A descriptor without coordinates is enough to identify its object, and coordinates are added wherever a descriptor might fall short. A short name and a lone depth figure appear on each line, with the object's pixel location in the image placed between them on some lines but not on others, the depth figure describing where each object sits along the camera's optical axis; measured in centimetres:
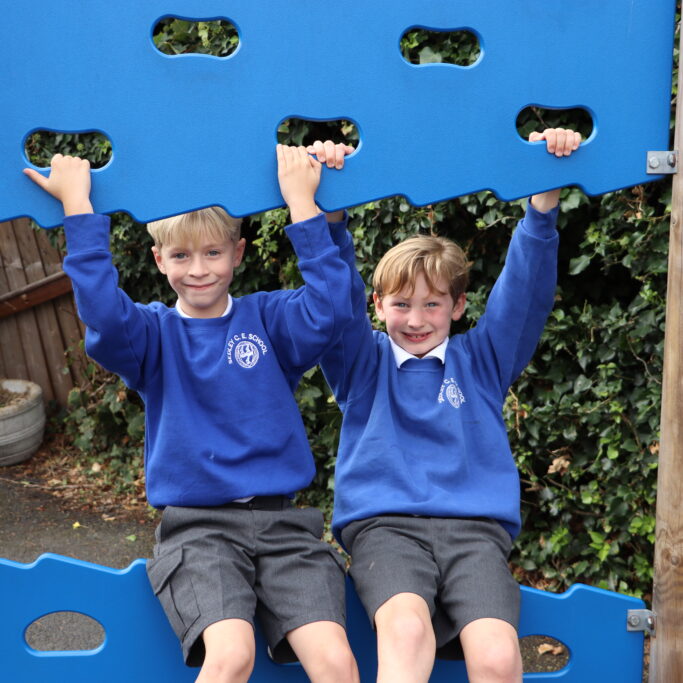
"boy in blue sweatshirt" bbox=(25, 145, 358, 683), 197
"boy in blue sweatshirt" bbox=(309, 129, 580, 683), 206
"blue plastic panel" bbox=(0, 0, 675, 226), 191
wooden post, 223
